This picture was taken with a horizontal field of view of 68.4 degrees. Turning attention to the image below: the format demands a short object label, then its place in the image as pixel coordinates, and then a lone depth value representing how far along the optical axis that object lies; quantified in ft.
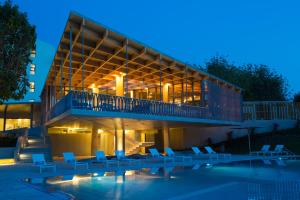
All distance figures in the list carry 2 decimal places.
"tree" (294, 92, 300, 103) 82.01
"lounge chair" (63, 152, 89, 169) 31.85
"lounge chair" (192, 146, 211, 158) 45.29
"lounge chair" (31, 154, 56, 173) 29.49
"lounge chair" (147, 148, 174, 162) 41.00
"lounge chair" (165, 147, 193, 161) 42.58
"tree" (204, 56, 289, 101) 104.79
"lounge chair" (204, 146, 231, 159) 47.28
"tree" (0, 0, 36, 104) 26.50
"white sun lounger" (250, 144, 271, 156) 52.03
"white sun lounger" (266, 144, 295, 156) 51.87
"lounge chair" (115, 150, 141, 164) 36.67
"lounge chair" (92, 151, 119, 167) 34.65
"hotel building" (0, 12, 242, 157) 34.61
